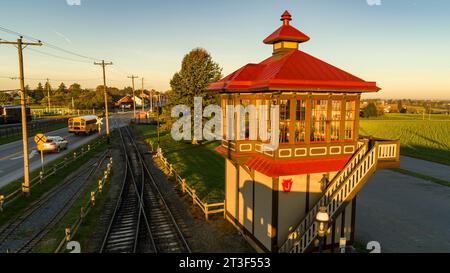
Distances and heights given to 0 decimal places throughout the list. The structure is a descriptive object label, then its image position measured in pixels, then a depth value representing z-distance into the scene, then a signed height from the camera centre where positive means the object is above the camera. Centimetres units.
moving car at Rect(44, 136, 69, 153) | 3538 -457
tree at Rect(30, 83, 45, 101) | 16036 +667
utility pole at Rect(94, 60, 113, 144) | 4603 +650
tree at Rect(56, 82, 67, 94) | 14750 +938
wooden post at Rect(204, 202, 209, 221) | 1689 -604
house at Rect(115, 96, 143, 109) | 15334 +218
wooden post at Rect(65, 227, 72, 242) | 1312 -568
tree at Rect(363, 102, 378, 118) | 12781 -207
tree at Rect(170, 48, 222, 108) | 4216 +381
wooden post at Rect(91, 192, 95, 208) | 1875 -593
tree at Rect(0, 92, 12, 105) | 9810 +315
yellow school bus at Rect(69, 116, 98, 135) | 5241 -319
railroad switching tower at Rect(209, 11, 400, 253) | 1188 -196
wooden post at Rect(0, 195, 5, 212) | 1755 -560
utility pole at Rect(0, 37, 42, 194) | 2034 +90
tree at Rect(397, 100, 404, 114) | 16925 +9
